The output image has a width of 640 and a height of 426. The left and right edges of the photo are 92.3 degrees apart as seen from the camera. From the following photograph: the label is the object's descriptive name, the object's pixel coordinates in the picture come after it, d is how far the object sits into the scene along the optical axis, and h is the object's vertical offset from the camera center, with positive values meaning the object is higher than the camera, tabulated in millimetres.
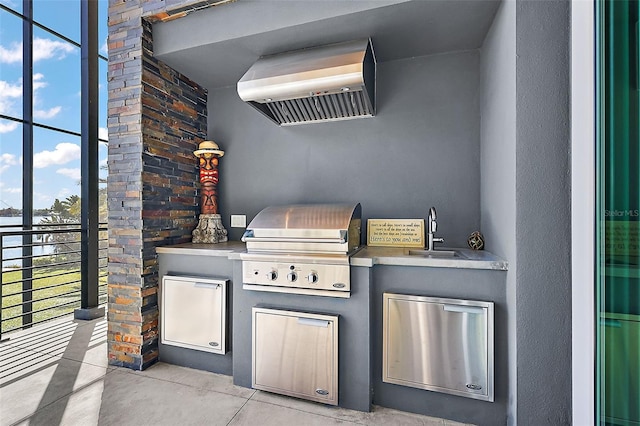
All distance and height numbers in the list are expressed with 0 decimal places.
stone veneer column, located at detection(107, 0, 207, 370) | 2506 +262
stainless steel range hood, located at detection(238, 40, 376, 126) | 2135 +963
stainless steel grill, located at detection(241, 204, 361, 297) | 2016 -258
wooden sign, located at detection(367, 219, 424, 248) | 2592 -163
